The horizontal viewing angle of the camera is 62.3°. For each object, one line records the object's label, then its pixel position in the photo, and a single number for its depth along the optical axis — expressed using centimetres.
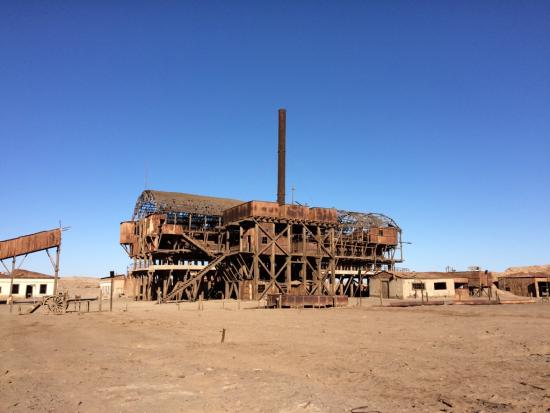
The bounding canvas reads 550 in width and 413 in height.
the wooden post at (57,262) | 4601
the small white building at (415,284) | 5834
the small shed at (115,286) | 7447
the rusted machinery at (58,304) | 3366
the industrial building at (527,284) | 6388
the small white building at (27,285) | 5744
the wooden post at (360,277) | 6544
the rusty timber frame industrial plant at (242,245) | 4975
